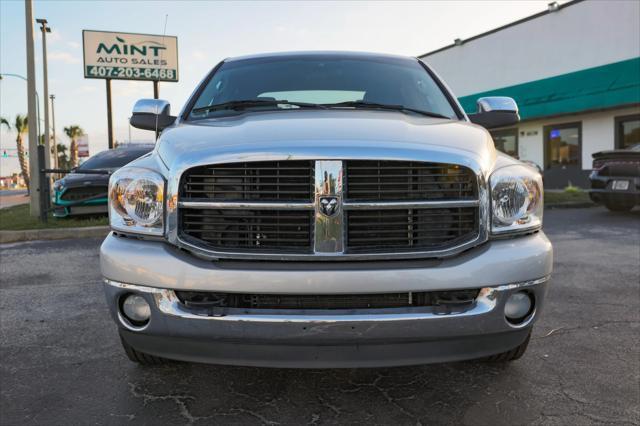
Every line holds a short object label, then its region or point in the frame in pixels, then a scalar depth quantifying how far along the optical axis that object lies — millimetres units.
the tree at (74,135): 65312
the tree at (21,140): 44875
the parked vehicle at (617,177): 9375
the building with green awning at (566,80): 17766
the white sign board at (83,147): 53844
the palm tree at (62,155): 78762
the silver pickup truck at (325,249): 1985
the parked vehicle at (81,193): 9391
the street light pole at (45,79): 17484
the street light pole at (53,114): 46403
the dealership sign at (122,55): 19125
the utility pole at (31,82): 11008
